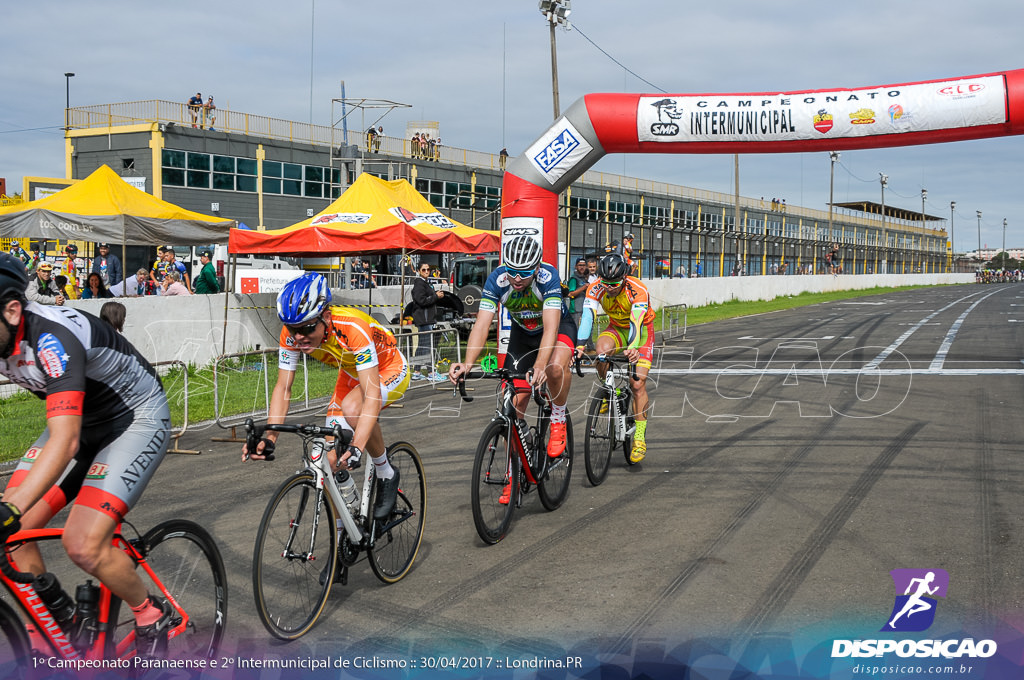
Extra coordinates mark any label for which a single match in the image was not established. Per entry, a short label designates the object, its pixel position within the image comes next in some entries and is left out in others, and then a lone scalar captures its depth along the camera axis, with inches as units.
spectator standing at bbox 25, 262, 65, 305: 517.0
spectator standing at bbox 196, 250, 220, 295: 695.7
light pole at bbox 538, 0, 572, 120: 1055.6
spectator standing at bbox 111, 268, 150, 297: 665.6
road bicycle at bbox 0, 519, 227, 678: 123.0
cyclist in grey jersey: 126.8
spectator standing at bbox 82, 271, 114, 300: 587.2
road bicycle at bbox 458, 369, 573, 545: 223.5
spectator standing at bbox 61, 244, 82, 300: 742.5
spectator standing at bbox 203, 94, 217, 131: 1560.0
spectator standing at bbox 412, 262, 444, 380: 605.6
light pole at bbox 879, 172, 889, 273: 3120.1
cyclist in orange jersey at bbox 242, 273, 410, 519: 172.6
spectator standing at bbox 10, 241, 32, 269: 939.7
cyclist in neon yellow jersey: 307.7
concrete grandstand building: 1494.8
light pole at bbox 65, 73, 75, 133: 1605.4
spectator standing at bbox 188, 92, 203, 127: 1546.5
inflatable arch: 486.9
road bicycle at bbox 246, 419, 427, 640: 161.6
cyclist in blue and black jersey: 251.1
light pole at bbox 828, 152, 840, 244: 2810.0
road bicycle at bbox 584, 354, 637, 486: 289.0
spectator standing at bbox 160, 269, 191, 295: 627.8
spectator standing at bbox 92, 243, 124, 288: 686.5
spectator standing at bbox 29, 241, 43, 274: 857.7
